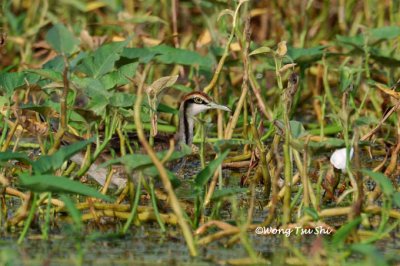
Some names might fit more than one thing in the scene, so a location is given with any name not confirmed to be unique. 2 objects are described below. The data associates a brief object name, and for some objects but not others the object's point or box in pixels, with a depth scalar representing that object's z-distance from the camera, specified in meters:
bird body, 11.84
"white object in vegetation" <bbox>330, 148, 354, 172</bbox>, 9.66
